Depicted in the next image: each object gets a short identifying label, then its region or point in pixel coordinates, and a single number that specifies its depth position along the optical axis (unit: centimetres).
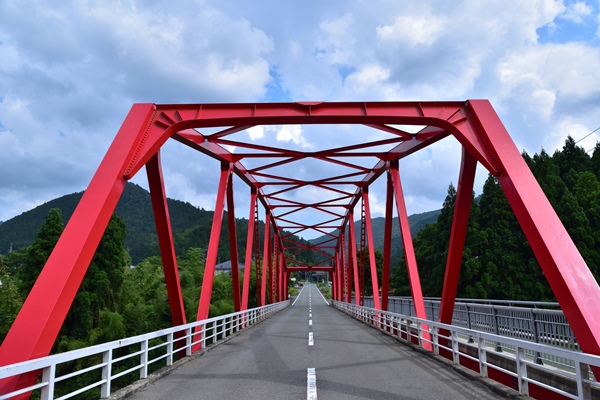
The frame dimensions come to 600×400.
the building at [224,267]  10924
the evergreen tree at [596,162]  4250
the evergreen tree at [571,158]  4492
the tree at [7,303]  2577
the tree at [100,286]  3222
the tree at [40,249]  3158
